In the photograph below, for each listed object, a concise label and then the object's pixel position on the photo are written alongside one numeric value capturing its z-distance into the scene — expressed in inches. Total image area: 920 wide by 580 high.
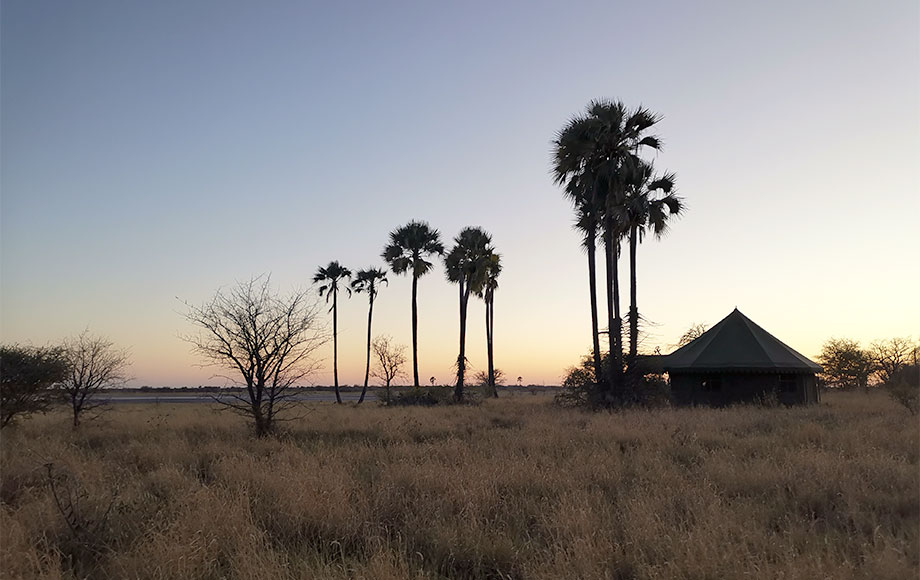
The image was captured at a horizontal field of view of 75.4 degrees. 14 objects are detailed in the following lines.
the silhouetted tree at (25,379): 655.1
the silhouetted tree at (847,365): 1884.8
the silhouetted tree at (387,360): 1521.9
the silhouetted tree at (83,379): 757.3
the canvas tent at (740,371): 1079.6
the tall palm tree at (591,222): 1065.5
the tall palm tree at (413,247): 1604.3
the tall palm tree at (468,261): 1561.3
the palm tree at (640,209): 1020.5
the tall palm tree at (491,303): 1818.4
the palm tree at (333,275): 1959.9
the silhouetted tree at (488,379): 1914.4
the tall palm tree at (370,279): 1939.0
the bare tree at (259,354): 645.3
